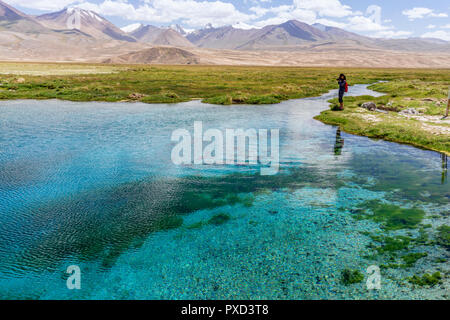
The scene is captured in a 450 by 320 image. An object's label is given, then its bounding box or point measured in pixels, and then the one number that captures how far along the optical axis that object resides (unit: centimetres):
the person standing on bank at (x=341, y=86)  3612
